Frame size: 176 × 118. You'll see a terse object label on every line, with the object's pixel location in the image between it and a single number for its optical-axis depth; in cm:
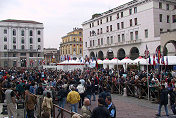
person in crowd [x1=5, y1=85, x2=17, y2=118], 923
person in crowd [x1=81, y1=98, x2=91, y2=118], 647
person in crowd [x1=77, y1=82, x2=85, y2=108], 1200
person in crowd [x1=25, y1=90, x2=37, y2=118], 880
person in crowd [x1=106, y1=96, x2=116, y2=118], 674
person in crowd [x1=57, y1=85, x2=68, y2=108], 1102
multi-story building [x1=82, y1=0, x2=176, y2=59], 3847
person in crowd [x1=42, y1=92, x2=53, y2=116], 816
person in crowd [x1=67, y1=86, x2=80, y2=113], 979
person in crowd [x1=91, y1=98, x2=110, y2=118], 564
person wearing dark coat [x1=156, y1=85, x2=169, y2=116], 990
